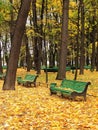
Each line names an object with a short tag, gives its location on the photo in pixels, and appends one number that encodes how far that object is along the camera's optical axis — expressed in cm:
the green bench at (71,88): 1323
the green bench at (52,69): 3469
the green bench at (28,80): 1980
